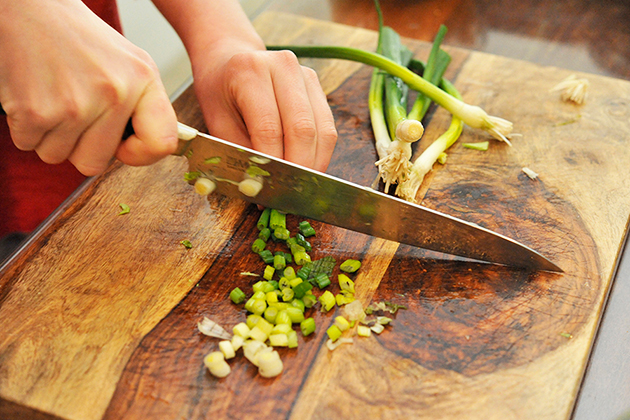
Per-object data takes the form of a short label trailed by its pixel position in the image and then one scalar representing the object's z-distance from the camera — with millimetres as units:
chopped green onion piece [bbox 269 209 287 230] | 612
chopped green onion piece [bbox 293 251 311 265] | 596
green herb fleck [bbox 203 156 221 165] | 588
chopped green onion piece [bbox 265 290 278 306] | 574
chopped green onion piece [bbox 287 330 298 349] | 558
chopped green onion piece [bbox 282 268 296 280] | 586
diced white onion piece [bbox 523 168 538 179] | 651
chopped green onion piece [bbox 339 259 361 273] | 592
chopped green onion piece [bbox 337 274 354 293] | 583
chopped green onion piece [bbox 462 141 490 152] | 675
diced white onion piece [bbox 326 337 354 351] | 561
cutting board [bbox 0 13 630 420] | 543
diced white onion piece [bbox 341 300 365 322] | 572
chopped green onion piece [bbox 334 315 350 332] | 566
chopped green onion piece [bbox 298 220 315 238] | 613
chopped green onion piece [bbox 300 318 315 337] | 562
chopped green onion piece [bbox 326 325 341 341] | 562
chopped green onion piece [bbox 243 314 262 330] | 565
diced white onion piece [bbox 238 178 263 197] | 596
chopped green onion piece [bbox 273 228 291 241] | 606
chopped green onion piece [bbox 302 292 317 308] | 574
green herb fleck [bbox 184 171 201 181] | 599
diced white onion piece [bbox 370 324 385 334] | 565
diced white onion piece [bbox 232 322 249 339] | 559
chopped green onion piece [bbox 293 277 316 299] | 576
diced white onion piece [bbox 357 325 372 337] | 564
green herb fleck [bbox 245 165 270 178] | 587
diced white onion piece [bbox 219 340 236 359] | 552
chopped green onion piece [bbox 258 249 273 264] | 597
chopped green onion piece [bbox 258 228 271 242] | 608
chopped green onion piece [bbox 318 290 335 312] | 574
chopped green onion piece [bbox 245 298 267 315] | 570
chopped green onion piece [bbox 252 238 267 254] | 602
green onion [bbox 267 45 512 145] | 679
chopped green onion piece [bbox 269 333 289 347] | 557
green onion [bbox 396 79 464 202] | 633
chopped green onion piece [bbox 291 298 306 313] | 571
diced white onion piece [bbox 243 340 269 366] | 550
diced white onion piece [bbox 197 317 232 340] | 563
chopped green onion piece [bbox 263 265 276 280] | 588
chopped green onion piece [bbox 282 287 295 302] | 576
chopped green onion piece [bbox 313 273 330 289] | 585
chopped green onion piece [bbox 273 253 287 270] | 592
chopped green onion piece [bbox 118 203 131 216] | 627
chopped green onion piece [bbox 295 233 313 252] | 607
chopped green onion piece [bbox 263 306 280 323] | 567
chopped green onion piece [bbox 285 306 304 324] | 565
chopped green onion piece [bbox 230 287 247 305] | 576
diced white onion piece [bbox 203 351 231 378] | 544
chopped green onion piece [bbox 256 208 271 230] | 616
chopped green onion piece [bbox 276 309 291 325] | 563
